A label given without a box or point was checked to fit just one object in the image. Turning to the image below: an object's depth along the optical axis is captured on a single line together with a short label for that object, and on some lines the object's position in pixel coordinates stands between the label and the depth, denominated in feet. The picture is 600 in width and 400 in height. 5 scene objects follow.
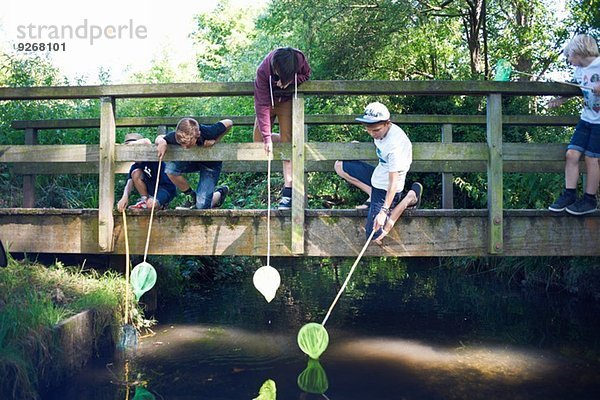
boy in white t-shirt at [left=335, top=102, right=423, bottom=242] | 15.96
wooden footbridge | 17.13
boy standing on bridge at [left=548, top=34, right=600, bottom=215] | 16.69
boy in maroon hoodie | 17.03
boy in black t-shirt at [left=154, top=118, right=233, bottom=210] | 17.71
